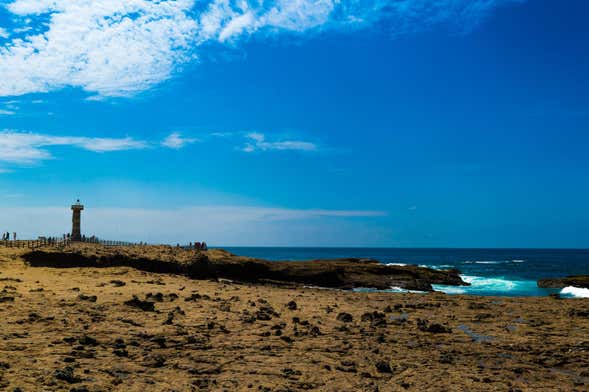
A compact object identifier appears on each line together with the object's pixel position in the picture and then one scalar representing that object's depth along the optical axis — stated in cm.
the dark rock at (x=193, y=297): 2136
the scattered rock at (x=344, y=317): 1884
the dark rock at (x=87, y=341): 1228
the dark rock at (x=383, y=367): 1190
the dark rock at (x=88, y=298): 1853
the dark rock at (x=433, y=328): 1733
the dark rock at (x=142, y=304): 1786
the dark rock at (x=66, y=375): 943
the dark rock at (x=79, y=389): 898
